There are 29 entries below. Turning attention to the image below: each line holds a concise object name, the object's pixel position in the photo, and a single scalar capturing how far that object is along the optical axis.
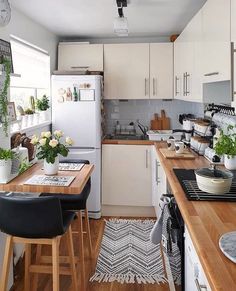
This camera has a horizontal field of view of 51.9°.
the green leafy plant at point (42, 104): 2.77
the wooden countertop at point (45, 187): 1.53
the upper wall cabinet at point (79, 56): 3.16
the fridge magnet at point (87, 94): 2.91
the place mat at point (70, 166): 1.91
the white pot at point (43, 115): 2.87
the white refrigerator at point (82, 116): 2.91
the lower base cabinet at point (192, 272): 0.90
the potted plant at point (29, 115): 2.53
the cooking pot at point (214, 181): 1.32
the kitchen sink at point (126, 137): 3.28
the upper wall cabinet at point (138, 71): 3.14
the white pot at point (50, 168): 1.77
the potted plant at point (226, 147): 1.65
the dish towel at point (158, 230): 1.68
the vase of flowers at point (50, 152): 1.76
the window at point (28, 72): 2.41
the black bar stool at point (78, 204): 1.92
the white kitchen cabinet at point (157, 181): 2.20
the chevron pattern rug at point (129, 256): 2.02
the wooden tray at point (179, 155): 2.18
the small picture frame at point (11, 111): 1.83
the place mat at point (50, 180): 1.59
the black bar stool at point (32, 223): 1.38
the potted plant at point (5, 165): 1.64
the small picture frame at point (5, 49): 1.87
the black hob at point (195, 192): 1.30
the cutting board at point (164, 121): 3.44
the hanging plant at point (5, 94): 1.73
